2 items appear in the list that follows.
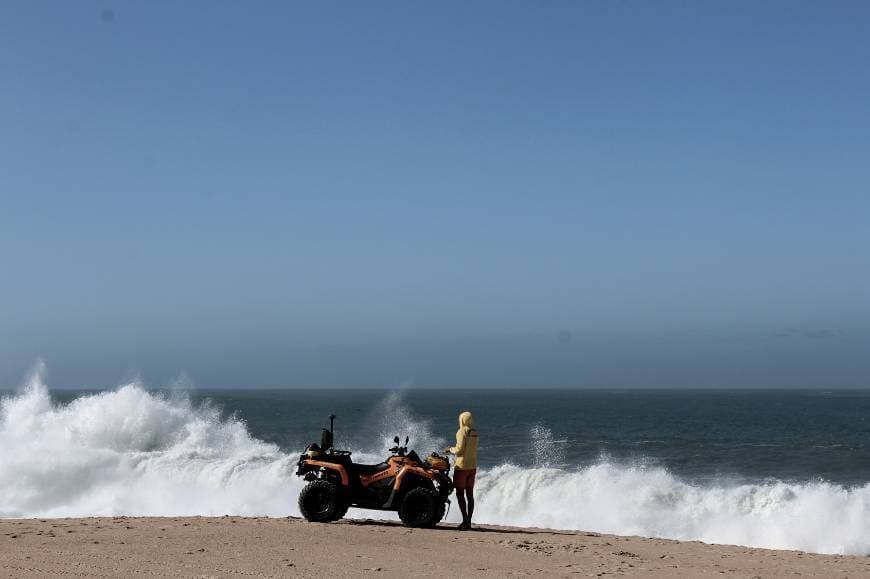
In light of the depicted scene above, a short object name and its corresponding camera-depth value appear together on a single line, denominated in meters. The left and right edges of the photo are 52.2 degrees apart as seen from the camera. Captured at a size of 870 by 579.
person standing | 12.51
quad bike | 12.49
